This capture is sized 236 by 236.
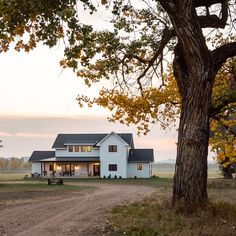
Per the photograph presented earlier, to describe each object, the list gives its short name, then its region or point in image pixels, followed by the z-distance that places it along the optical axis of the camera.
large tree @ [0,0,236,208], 12.68
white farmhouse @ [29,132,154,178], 75.62
